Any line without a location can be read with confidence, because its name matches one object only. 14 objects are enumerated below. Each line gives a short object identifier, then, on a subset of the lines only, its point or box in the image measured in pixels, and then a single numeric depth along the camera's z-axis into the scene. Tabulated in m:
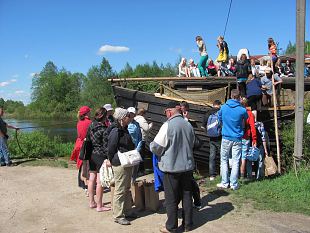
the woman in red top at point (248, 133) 6.92
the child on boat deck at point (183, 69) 11.38
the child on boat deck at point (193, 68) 10.94
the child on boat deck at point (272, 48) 10.65
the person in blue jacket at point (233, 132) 6.55
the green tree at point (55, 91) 73.12
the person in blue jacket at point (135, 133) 6.52
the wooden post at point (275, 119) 7.63
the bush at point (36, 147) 11.09
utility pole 7.20
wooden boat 9.20
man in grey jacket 4.64
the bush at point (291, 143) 7.67
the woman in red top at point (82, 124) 6.68
